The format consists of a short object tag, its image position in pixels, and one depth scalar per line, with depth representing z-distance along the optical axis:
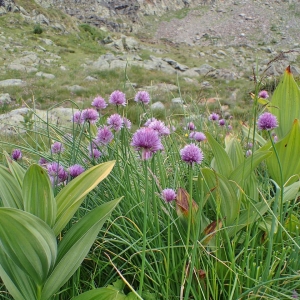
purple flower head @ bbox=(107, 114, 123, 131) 1.07
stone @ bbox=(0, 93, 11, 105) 6.18
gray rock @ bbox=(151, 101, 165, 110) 5.46
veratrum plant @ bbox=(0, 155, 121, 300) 0.74
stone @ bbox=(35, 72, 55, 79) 9.89
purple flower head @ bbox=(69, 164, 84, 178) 1.06
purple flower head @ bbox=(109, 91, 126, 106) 1.13
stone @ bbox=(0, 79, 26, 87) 8.19
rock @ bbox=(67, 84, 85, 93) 7.81
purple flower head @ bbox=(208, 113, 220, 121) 2.24
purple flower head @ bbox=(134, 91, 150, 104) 1.24
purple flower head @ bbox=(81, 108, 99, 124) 1.13
